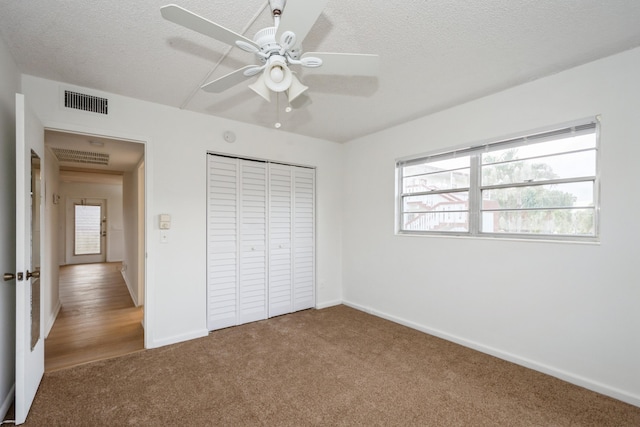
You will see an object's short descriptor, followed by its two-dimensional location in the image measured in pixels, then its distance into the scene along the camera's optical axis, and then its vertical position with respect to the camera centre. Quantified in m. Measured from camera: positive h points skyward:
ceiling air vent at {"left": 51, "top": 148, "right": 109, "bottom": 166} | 4.27 +0.86
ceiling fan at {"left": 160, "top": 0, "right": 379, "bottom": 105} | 1.24 +0.83
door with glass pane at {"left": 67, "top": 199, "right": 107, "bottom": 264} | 8.84 -0.60
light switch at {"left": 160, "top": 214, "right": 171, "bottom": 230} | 3.02 -0.10
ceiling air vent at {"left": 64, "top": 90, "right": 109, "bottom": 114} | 2.59 +0.99
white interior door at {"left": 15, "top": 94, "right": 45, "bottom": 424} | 1.85 -0.32
